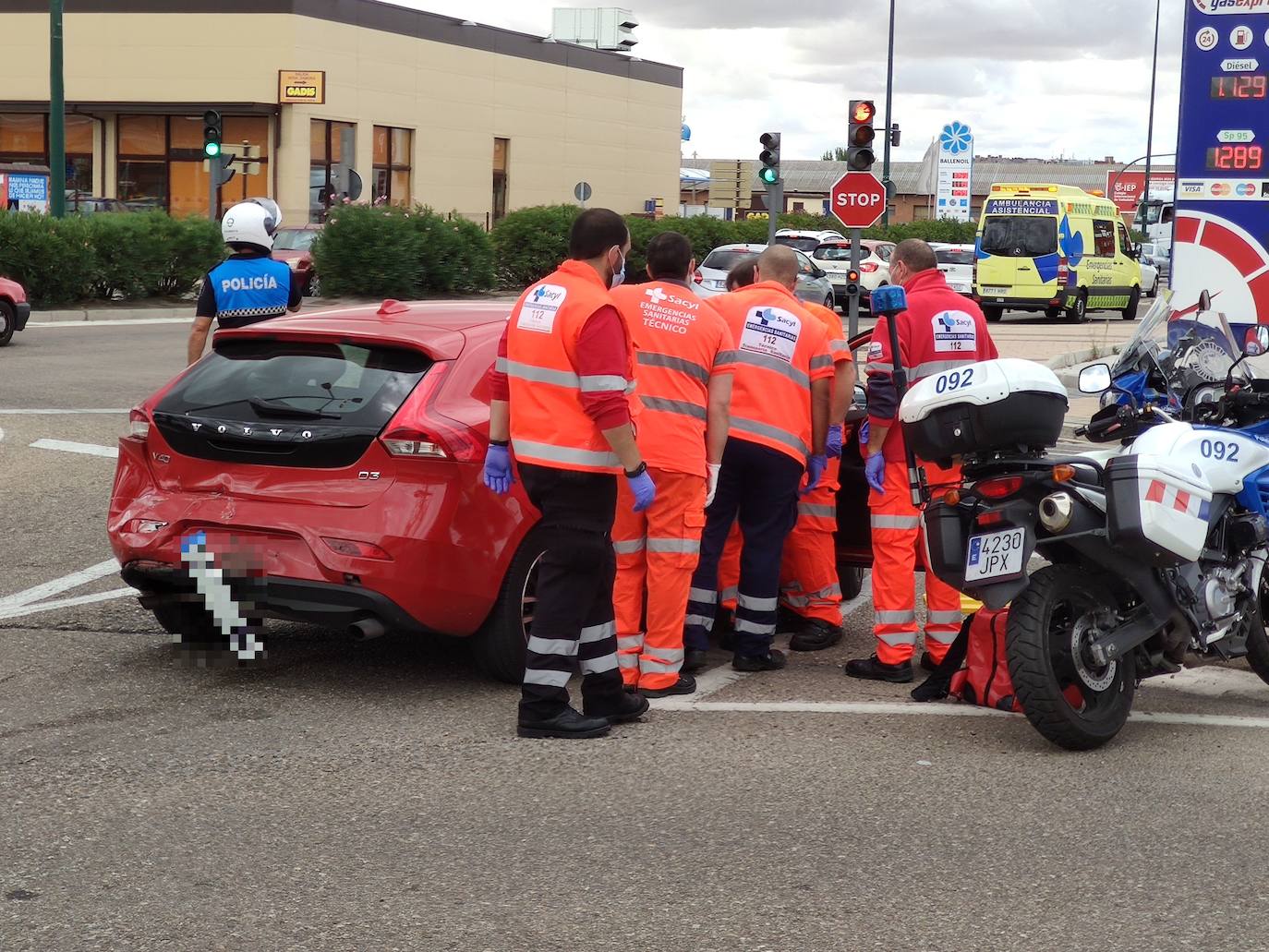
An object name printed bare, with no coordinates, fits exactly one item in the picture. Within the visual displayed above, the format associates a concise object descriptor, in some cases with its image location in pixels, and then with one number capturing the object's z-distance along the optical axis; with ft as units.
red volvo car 19.99
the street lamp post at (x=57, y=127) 91.86
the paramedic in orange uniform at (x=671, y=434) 21.27
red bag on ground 20.88
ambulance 107.55
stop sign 71.77
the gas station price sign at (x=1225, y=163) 44.47
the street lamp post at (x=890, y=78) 152.15
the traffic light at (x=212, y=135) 103.55
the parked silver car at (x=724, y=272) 96.43
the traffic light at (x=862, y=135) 71.67
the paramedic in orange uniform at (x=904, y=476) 22.91
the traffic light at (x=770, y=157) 86.63
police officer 29.66
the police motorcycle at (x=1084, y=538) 19.07
